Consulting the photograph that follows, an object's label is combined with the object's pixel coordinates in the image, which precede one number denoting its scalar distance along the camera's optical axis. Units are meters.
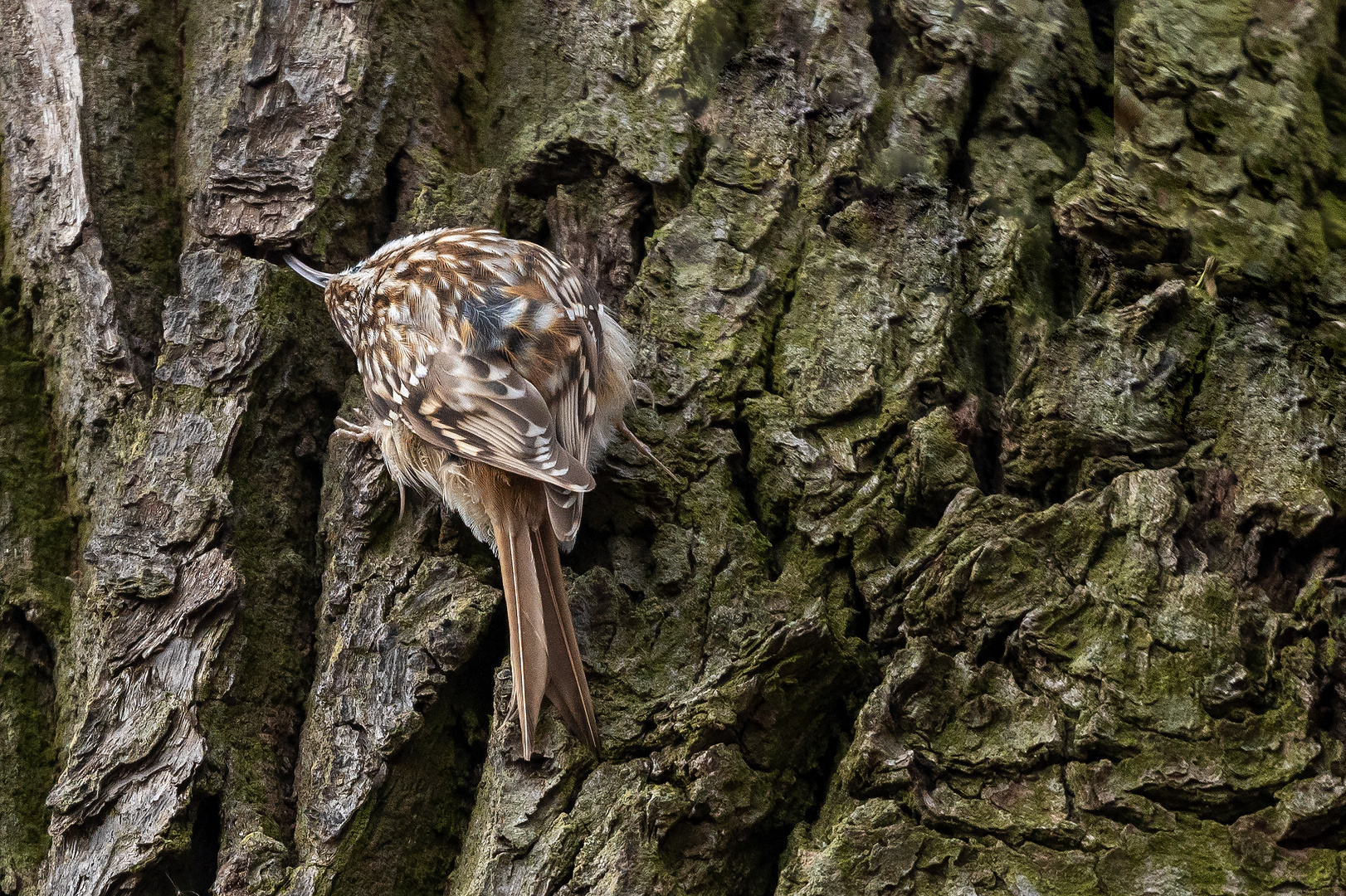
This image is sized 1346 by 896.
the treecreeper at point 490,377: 5.11
